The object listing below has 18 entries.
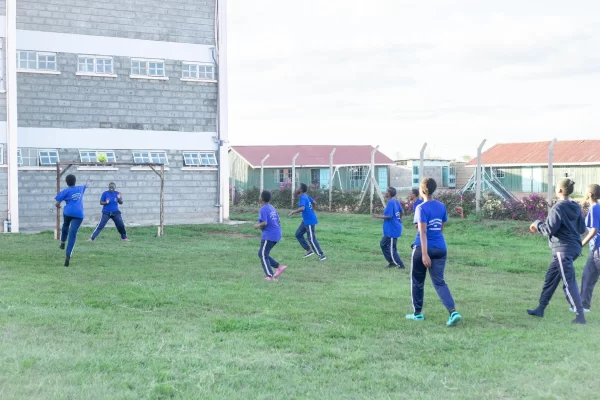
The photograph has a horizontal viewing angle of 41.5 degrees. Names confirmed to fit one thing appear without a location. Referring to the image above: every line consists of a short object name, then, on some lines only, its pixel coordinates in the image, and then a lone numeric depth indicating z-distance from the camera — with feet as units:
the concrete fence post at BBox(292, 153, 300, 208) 104.89
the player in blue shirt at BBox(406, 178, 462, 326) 29.12
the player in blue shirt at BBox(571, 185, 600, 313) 32.99
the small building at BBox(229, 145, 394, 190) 170.71
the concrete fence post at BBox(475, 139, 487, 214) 74.49
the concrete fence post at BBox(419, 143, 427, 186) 78.12
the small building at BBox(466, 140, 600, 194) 153.48
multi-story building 81.82
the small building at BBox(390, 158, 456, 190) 184.55
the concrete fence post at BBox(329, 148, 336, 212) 102.89
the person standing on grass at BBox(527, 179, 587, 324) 30.19
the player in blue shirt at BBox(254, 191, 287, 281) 42.48
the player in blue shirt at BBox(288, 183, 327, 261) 53.11
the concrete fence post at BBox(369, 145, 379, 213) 90.18
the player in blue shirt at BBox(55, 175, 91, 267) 48.11
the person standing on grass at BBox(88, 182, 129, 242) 66.69
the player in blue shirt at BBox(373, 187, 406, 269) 49.44
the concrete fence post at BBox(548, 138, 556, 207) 65.94
